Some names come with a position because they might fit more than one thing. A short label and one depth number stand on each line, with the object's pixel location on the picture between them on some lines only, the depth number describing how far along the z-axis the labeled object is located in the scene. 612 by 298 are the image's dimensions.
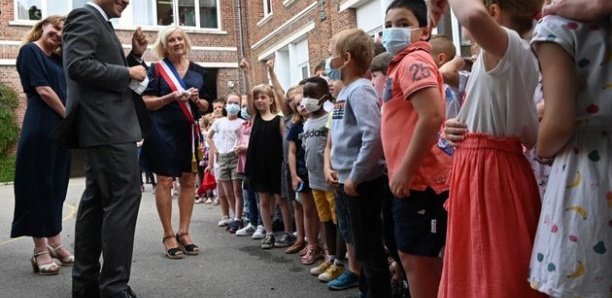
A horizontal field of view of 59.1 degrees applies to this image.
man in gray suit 3.17
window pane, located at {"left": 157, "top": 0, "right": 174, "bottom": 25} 19.72
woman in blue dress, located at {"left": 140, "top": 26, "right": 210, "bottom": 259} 4.69
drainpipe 19.70
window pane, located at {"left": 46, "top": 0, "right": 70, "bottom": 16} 18.32
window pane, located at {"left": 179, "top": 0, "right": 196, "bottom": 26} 19.97
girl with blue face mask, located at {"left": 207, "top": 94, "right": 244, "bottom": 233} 6.63
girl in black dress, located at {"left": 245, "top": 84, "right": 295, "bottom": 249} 5.50
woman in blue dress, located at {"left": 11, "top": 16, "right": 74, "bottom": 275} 4.12
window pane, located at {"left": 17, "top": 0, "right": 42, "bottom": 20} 18.06
